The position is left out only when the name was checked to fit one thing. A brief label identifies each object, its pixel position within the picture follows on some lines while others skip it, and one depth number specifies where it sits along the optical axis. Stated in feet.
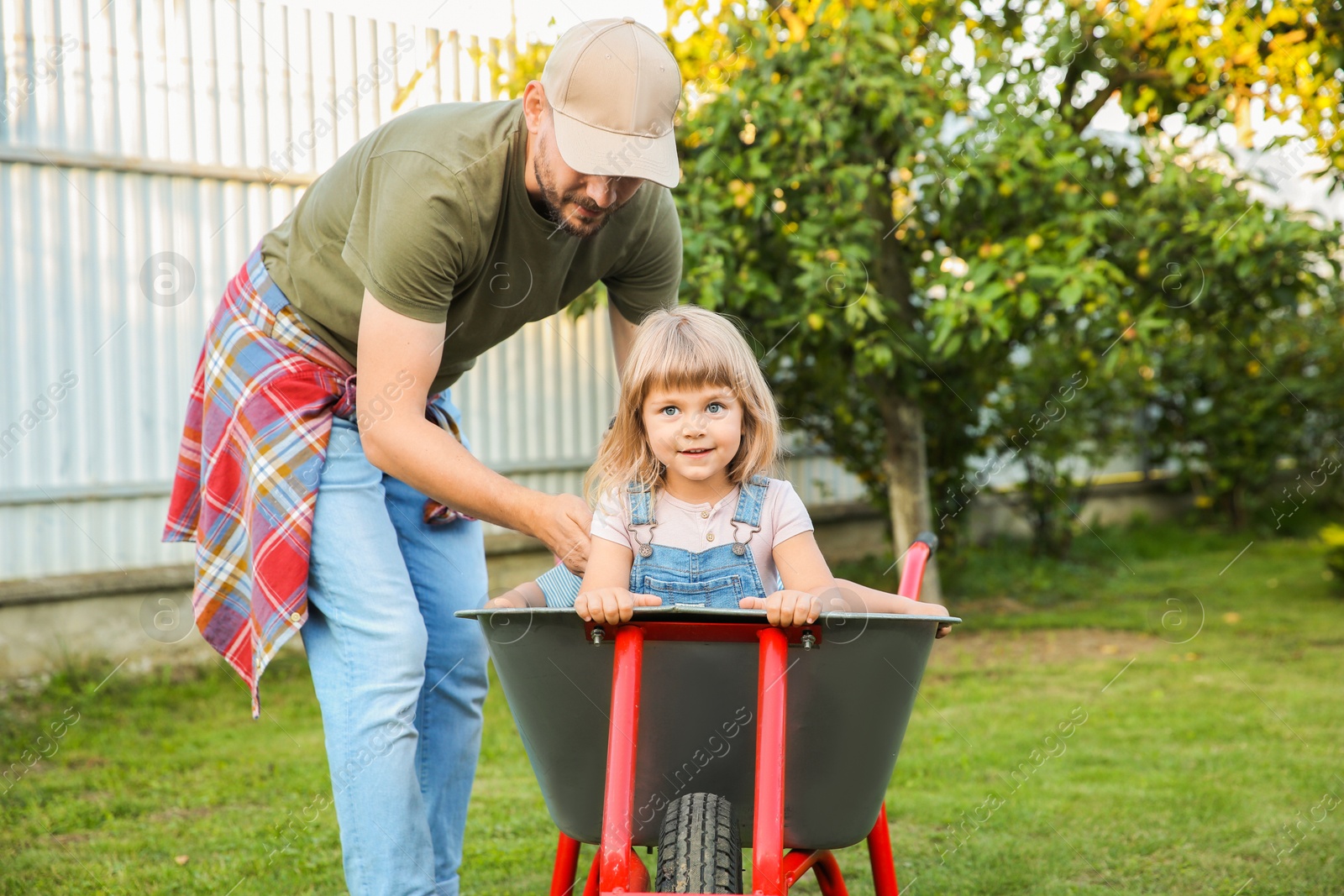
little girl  5.74
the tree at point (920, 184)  13.60
